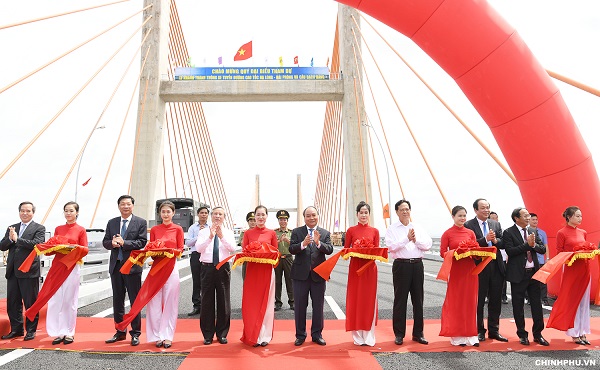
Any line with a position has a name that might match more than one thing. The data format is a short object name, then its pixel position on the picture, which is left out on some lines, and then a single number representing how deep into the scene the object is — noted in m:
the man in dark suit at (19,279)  5.25
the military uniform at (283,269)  7.70
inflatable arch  6.70
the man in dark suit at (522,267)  5.07
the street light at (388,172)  21.22
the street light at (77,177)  22.41
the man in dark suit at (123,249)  5.12
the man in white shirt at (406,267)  5.10
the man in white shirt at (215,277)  5.09
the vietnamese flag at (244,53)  21.22
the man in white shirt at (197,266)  7.16
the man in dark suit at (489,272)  5.27
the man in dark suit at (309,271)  5.10
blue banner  19.23
